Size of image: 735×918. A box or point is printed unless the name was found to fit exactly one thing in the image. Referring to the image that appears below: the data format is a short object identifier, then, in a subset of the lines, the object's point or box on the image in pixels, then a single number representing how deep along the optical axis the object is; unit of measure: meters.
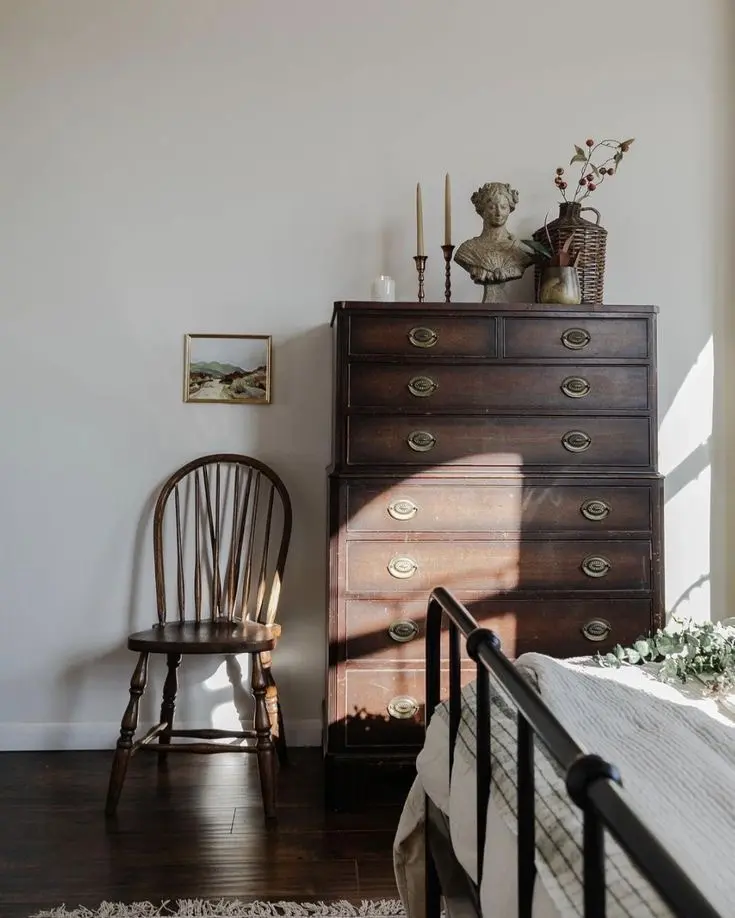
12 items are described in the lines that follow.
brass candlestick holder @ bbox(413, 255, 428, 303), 2.98
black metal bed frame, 0.56
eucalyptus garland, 1.60
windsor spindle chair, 2.92
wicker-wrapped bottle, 2.88
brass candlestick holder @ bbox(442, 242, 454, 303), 2.96
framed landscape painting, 3.12
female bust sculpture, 2.87
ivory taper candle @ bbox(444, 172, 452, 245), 2.94
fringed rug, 1.94
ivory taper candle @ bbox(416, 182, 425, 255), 2.92
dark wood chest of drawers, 2.57
